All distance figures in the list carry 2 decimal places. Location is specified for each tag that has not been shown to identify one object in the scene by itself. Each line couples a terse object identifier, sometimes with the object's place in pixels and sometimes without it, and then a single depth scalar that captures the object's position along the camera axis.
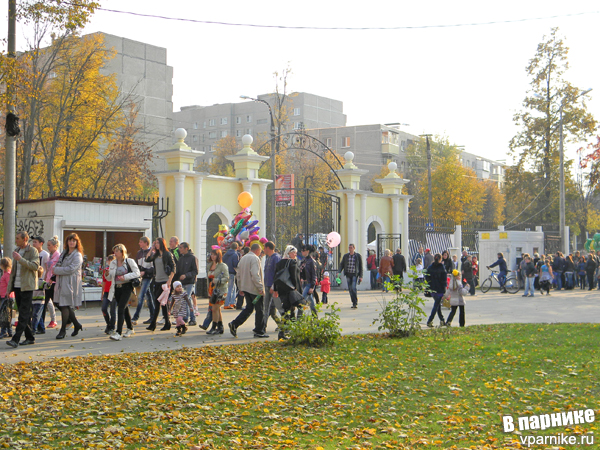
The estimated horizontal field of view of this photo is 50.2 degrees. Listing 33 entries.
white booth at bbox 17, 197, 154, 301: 15.95
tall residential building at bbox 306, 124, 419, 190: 75.00
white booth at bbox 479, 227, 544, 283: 30.23
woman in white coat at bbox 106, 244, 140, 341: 10.93
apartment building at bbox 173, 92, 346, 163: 82.12
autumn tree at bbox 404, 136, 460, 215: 61.53
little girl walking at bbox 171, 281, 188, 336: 11.79
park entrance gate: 23.27
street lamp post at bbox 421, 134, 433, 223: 39.43
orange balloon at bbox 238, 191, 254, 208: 19.86
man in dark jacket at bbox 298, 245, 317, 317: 14.35
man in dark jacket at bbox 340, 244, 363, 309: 17.48
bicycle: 25.14
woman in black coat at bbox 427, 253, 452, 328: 13.43
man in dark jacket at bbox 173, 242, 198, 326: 12.27
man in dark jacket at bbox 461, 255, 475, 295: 24.05
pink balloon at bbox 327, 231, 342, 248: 22.77
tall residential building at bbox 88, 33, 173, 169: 55.00
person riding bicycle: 25.09
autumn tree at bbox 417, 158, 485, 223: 52.91
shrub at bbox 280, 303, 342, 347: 10.31
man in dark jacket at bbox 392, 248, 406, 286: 20.17
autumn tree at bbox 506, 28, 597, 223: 40.50
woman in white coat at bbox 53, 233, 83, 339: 10.98
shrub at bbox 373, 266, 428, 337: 11.50
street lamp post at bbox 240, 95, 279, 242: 23.83
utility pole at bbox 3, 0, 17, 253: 12.61
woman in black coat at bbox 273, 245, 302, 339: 11.23
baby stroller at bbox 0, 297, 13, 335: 11.04
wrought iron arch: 28.58
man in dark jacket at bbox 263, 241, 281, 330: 11.70
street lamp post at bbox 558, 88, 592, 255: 32.06
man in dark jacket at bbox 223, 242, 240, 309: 15.84
